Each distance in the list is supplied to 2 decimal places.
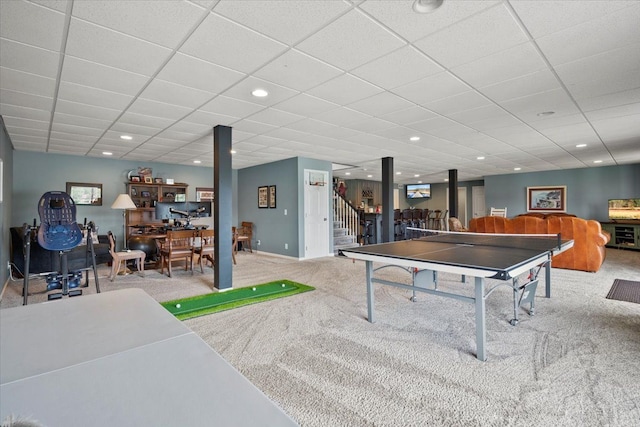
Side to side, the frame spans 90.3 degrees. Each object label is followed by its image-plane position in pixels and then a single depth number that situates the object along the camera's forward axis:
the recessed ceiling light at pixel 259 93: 3.48
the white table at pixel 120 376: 0.50
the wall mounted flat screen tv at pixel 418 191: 15.30
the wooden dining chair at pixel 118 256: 5.47
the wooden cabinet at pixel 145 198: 7.66
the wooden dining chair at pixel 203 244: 5.70
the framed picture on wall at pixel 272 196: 8.26
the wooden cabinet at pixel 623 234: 8.70
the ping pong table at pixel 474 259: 2.50
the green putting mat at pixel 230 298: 3.80
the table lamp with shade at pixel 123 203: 6.38
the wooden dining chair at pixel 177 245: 5.49
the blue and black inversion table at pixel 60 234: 3.73
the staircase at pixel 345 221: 9.15
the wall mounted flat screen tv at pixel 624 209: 9.17
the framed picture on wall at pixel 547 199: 10.78
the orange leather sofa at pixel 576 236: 5.65
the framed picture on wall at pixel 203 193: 9.00
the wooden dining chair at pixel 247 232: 9.05
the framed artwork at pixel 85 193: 7.19
